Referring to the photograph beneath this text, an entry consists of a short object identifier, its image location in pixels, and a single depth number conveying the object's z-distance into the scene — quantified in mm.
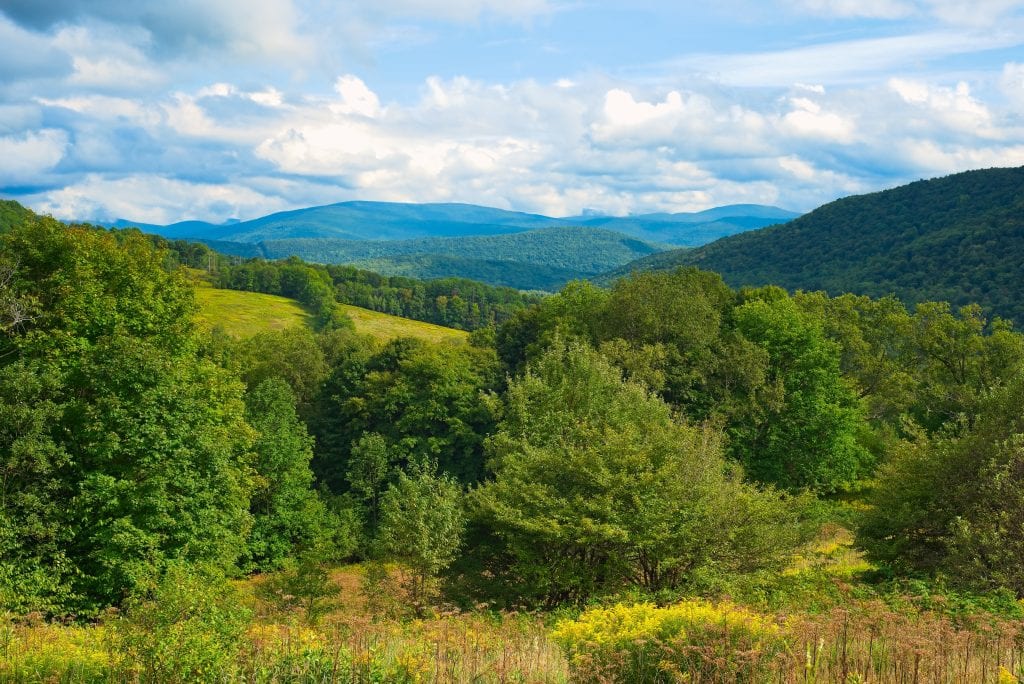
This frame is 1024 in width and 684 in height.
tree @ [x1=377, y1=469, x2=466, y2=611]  26016
